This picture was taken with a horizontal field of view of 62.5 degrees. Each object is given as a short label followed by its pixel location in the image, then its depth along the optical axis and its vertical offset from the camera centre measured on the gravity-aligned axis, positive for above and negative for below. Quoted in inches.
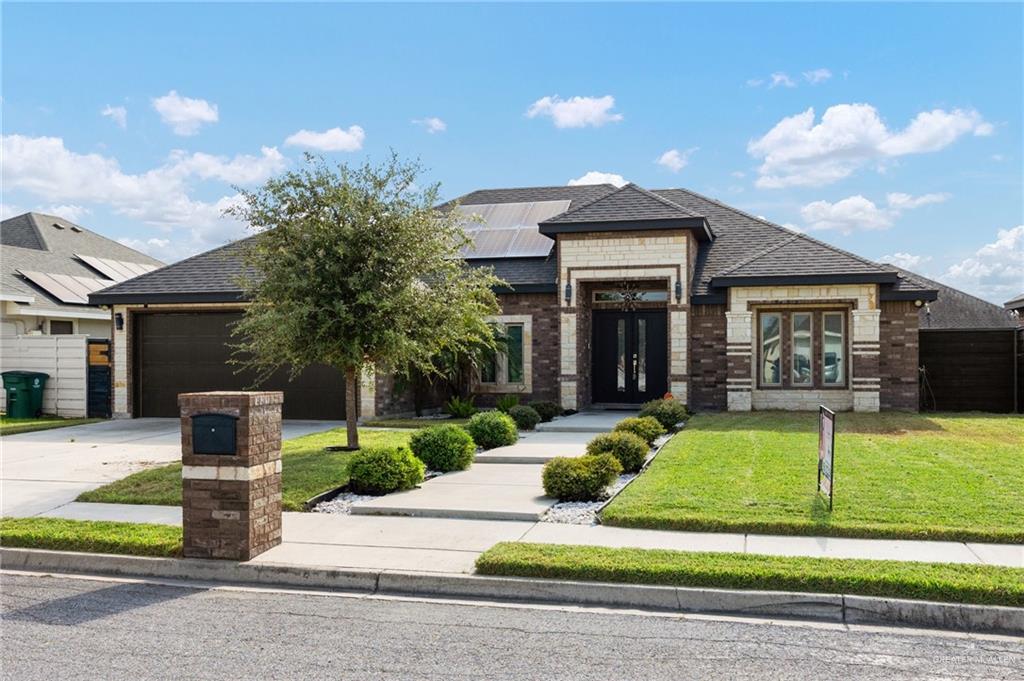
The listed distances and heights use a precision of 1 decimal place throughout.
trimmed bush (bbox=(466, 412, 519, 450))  544.7 -53.8
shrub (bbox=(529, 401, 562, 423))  701.2 -52.2
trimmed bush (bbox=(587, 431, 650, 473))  444.1 -53.8
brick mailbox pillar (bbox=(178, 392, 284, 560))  286.0 -43.4
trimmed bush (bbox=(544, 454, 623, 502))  376.2 -58.9
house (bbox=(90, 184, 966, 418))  703.7 +22.4
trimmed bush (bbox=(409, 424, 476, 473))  462.3 -55.6
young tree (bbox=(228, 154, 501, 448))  480.1 +43.2
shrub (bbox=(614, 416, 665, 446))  522.3 -50.4
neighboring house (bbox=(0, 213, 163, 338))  942.4 +100.1
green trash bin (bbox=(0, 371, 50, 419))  797.2 -41.8
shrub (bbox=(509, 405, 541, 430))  635.5 -52.7
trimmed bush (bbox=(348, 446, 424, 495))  398.6 -59.0
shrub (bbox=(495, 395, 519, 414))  715.4 -47.6
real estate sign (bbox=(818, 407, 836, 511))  326.0 -40.3
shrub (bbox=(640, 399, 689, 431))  616.7 -48.0
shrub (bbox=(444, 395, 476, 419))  714.8 -51.7
